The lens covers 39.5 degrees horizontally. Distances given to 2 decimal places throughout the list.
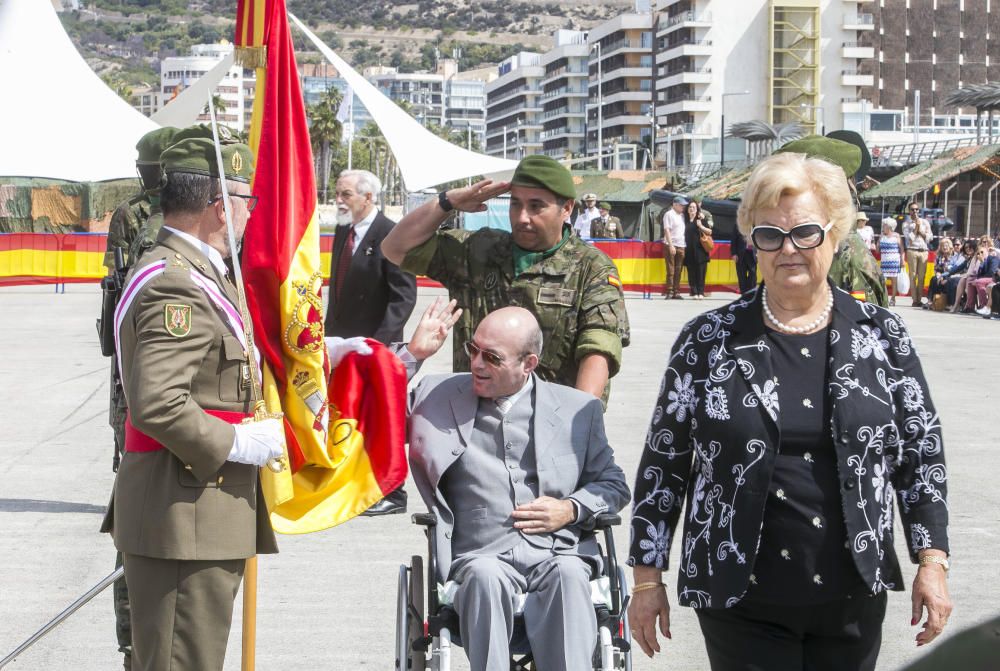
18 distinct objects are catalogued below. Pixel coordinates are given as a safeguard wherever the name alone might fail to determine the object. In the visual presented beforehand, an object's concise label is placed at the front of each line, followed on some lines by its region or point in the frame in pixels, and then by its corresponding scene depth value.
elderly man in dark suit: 8.38
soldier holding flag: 3.57
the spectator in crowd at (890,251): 25.09
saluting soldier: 5.11
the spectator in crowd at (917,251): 27.42
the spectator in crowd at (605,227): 31.34
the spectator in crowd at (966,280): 24.73
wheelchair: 4.21
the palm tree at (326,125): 123.12
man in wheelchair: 4.47
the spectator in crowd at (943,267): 25.84
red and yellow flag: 4.27
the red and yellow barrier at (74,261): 29.17
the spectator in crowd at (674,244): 27.27
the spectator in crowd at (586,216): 29.55
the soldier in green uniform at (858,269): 6.54
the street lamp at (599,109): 148.25
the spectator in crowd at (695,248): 27.00
